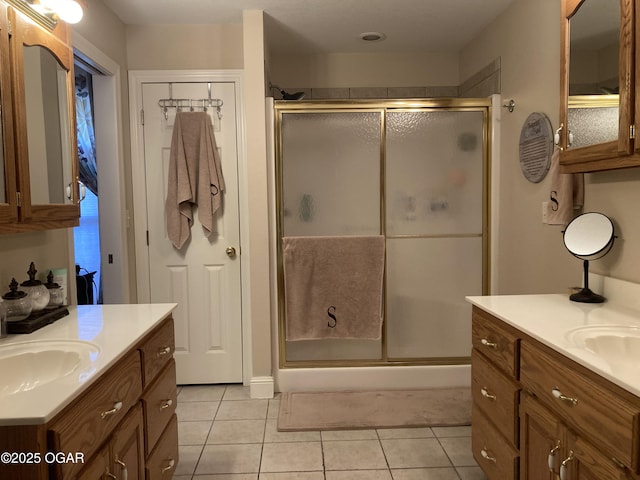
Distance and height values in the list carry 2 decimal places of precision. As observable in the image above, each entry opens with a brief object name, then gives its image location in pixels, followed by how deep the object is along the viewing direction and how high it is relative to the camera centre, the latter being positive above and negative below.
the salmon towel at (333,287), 2.89 -0.49
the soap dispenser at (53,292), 1.76 -0.30
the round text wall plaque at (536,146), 2.21 +0.31
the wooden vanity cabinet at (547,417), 1.05 -0.59
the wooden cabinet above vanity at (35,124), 1.40 +0.31
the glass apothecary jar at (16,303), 1.54 -0.30
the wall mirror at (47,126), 1.52 +0.31
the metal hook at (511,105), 2.61 +0.59
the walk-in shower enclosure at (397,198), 2.89 +0.07
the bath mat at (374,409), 2.54 -1.17
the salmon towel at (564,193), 1.97 +0.06
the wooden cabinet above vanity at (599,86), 1.44 +0.42
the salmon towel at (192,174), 2.88 +0.24
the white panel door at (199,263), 2.96 -0.33
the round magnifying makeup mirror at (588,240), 1.75 -0.13
